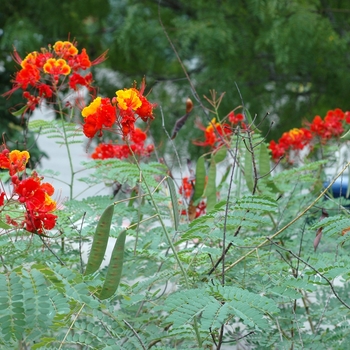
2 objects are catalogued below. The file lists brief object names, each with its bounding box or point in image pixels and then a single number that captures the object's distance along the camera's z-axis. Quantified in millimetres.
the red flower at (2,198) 2002
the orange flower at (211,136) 2841
